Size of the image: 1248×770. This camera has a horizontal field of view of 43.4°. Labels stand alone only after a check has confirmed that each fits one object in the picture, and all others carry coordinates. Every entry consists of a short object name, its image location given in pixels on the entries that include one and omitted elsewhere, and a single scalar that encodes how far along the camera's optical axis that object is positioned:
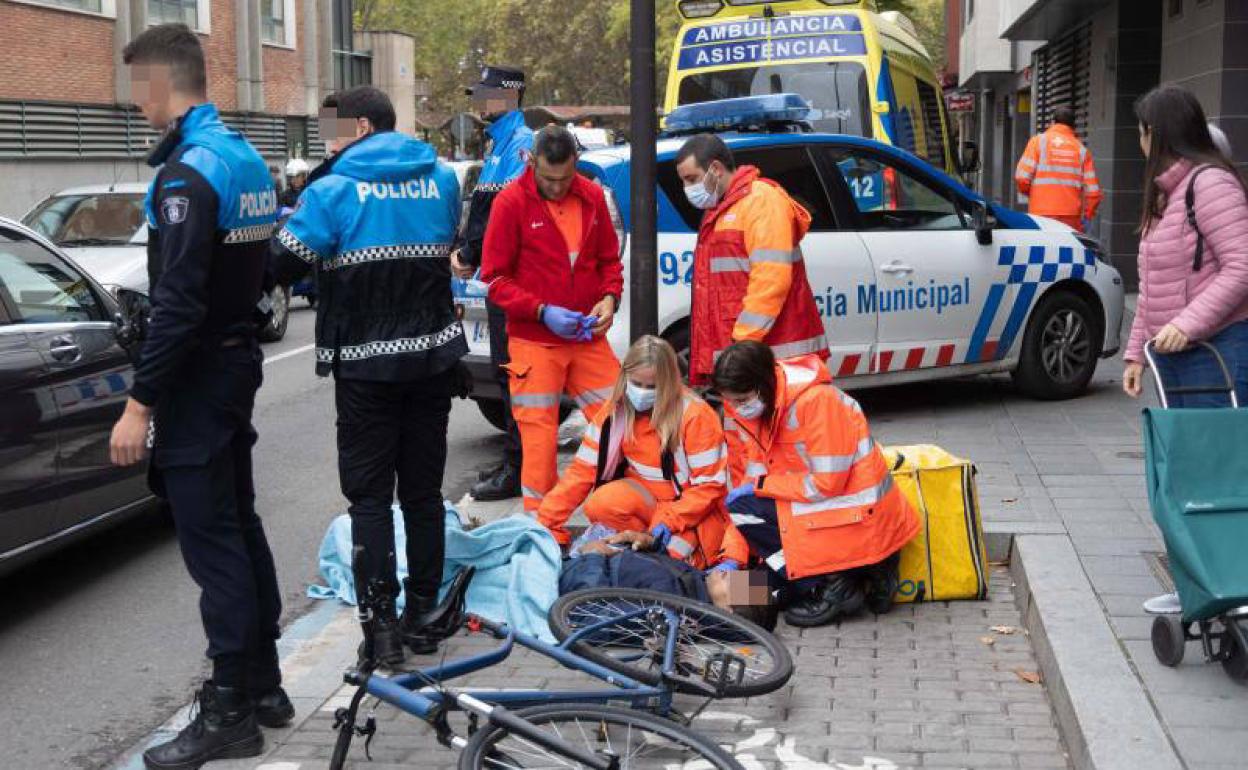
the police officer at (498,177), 7.43
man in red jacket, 6.65
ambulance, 13.21
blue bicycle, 3.85
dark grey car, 5.66
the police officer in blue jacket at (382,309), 5.01
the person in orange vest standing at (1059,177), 13.66
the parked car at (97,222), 13.36
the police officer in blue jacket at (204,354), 4.25
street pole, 7.10
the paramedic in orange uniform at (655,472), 5.98
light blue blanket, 5.71
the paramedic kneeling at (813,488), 5.53
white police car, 8.76
